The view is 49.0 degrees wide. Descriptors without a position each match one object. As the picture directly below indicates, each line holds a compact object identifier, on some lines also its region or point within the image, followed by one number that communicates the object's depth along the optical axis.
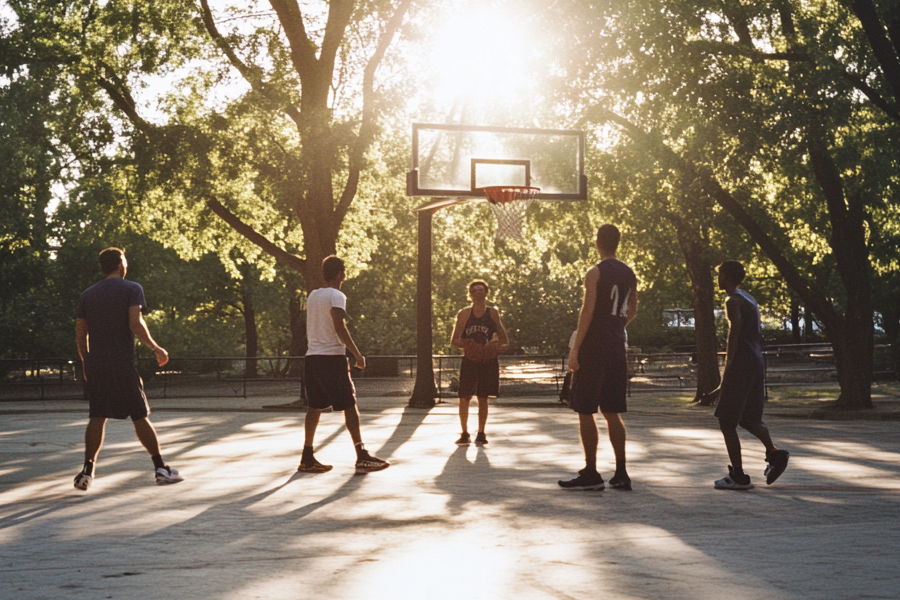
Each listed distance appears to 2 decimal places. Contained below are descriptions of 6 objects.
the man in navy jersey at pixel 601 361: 8.25
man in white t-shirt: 9.41
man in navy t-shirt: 8.35
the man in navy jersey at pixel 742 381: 8.42
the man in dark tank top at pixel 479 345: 12.26
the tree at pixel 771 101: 17.77
